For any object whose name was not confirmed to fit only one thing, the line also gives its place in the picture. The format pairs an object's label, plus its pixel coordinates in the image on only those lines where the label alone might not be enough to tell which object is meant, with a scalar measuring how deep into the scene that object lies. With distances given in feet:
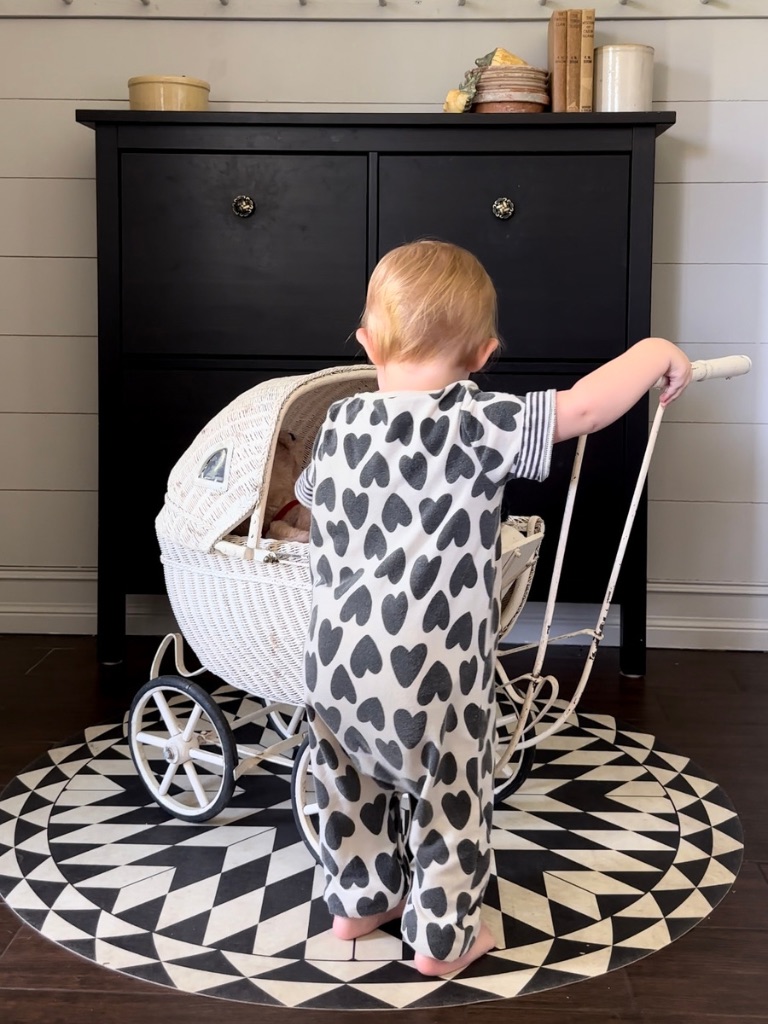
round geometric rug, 5.06
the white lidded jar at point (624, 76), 9.29
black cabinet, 9.02
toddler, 4.71
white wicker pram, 5.95
